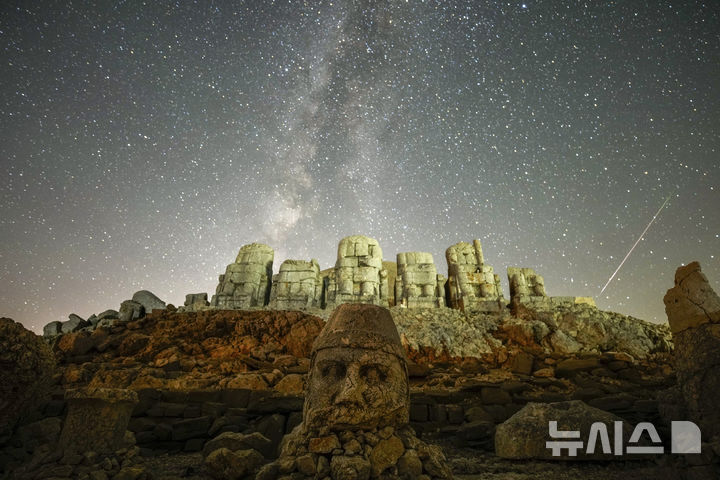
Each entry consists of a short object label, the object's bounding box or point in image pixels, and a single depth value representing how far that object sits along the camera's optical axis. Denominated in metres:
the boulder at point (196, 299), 18.33
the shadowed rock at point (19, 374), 4.80
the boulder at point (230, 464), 4.37
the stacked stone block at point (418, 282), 18.12
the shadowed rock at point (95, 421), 4.84
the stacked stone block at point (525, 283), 18.56
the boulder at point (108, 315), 16.42
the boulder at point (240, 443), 5.43
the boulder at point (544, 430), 5.08
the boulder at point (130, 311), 15.85
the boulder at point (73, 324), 15.59
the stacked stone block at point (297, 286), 17.97
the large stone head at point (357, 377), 3.77
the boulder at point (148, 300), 17.11
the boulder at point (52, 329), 15.44
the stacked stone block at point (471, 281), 17.75
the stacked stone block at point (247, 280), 18.23
